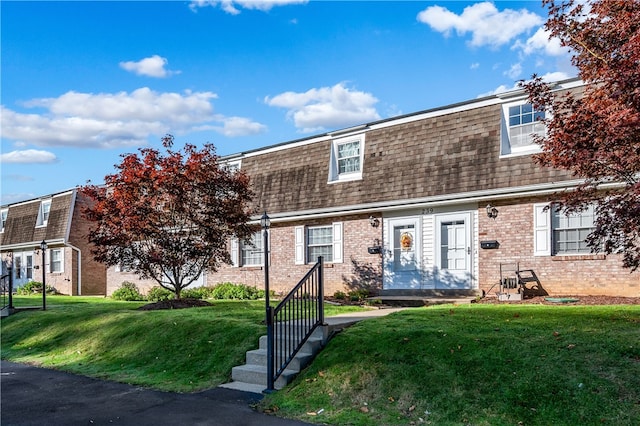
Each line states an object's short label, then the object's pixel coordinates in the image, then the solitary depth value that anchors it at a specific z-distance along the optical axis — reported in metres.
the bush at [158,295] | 20.66
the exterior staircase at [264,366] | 8.23
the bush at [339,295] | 17.33
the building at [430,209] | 14.33
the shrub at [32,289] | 30.24
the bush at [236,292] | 19.62
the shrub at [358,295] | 16.91
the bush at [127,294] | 22.42
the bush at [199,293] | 21.20
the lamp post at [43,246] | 19.30
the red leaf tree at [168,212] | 14.75
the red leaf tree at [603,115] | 6.77
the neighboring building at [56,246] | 29.95
